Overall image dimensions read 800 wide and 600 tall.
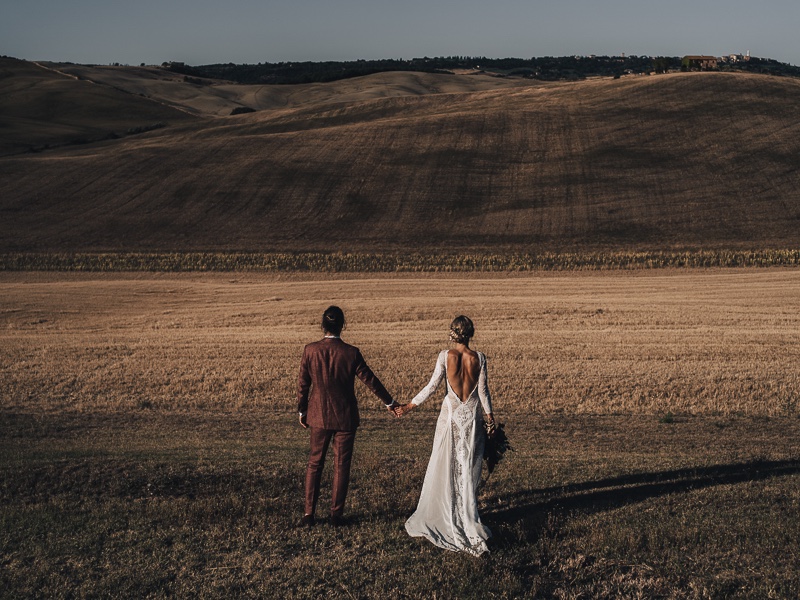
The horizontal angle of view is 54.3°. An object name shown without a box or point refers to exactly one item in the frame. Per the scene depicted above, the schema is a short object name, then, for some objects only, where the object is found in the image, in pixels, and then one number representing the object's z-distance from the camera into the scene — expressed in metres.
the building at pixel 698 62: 110.44
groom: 8.16
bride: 7.76
